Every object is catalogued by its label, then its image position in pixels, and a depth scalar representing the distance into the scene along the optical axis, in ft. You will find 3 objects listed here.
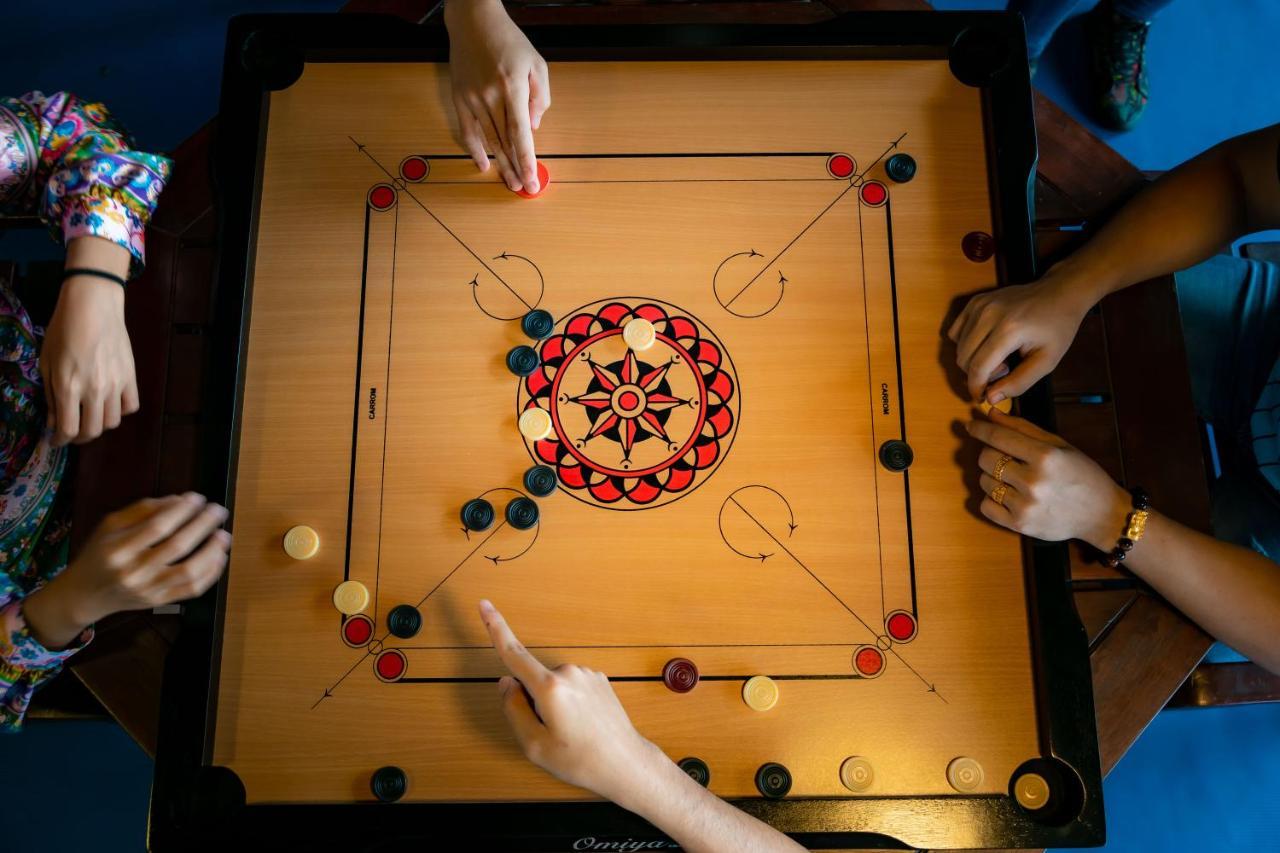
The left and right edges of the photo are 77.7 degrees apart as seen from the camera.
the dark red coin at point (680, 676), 3.85
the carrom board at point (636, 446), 3.82
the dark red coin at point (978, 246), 4.41
